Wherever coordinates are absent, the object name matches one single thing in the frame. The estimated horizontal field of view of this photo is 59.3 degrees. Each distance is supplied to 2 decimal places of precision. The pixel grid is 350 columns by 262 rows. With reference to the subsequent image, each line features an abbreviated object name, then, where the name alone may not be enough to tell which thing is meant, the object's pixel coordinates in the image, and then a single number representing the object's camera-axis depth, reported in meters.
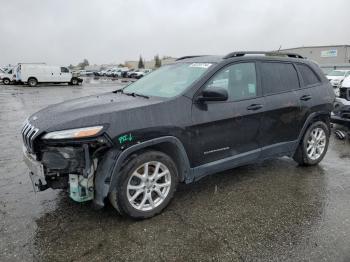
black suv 3.04
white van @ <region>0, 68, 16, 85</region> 31.42
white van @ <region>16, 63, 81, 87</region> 27.72
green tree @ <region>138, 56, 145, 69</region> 102.06
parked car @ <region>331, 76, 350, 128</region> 6.97
